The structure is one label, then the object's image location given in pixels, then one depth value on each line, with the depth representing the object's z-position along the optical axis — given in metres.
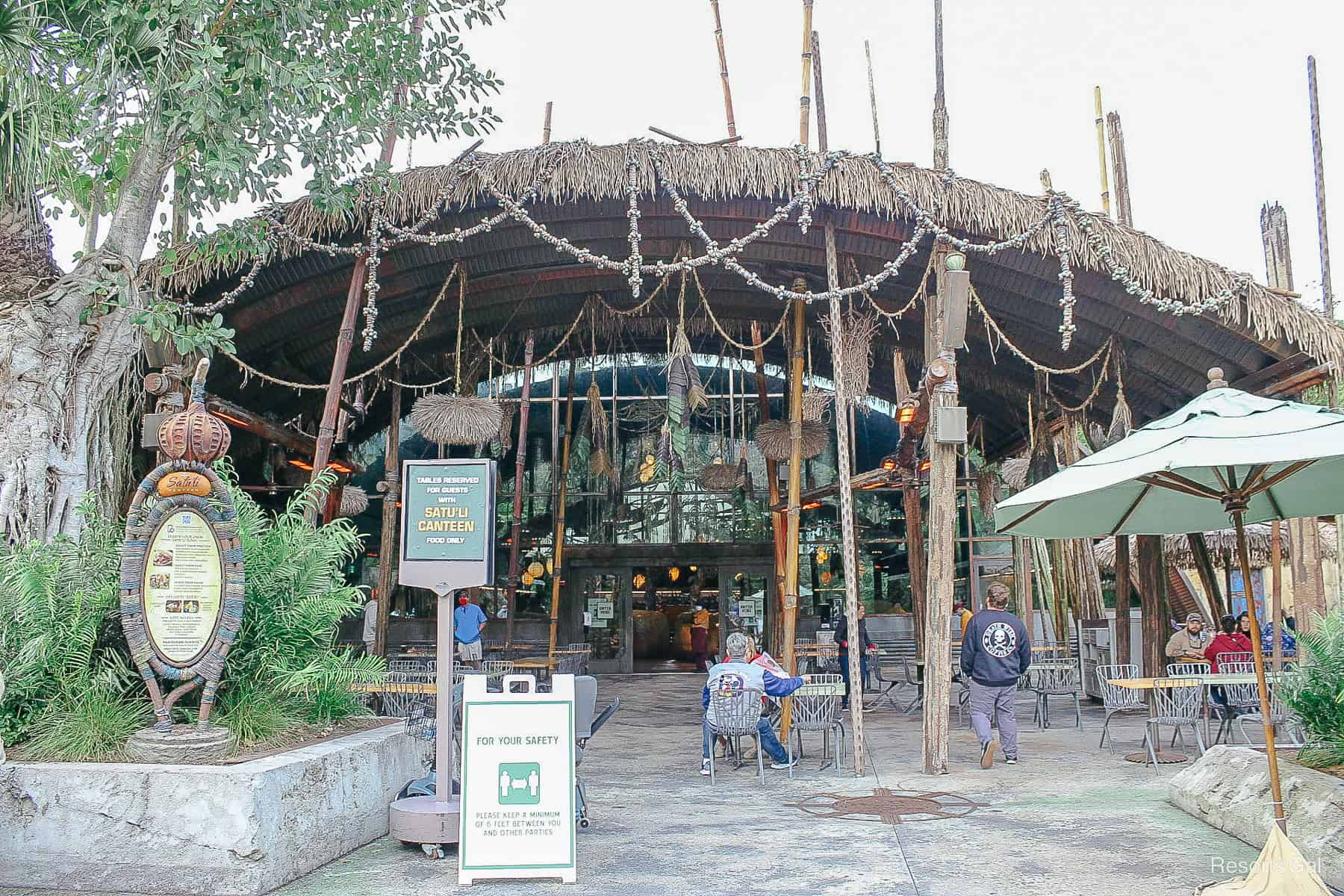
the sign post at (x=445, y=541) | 4.70
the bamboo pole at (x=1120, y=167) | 12.40
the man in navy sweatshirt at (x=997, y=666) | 6.97
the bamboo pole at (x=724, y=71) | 9.70
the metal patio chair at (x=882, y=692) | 10.80
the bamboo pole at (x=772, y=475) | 10.16
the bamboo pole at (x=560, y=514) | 11.12
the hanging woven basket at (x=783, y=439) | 9.92
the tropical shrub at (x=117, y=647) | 4.66
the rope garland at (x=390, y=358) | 7.96
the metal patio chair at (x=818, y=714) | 6.87
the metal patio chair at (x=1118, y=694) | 7.36
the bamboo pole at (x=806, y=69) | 8.30
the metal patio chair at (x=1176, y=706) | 6.59
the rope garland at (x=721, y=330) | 8.29
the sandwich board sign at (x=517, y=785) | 4.07
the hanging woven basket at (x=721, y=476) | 12.61
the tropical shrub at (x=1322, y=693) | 4.46
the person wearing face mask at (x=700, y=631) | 15.70
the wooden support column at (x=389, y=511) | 10.24
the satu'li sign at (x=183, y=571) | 4.63
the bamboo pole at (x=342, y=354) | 7.64
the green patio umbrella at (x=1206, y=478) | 3.47
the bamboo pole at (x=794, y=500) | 7.93
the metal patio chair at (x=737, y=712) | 6.39
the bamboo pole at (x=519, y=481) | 10.62
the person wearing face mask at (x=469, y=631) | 9.69
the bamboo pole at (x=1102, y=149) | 10.95
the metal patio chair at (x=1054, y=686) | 9.09
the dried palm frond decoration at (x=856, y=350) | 8.43
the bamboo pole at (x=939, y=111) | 7.88
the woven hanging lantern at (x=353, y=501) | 11.83
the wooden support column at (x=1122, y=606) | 10.43
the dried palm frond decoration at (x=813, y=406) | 9.52
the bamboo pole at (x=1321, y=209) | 12.38
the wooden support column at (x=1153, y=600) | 9.77
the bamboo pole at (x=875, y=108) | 12.49
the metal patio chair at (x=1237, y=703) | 7.01
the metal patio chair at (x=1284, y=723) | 5.21
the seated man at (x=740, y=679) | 6.46
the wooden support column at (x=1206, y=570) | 9.59
